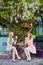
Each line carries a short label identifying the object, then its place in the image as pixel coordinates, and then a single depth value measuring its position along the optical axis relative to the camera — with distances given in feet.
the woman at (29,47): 15.40
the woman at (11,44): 15.44
